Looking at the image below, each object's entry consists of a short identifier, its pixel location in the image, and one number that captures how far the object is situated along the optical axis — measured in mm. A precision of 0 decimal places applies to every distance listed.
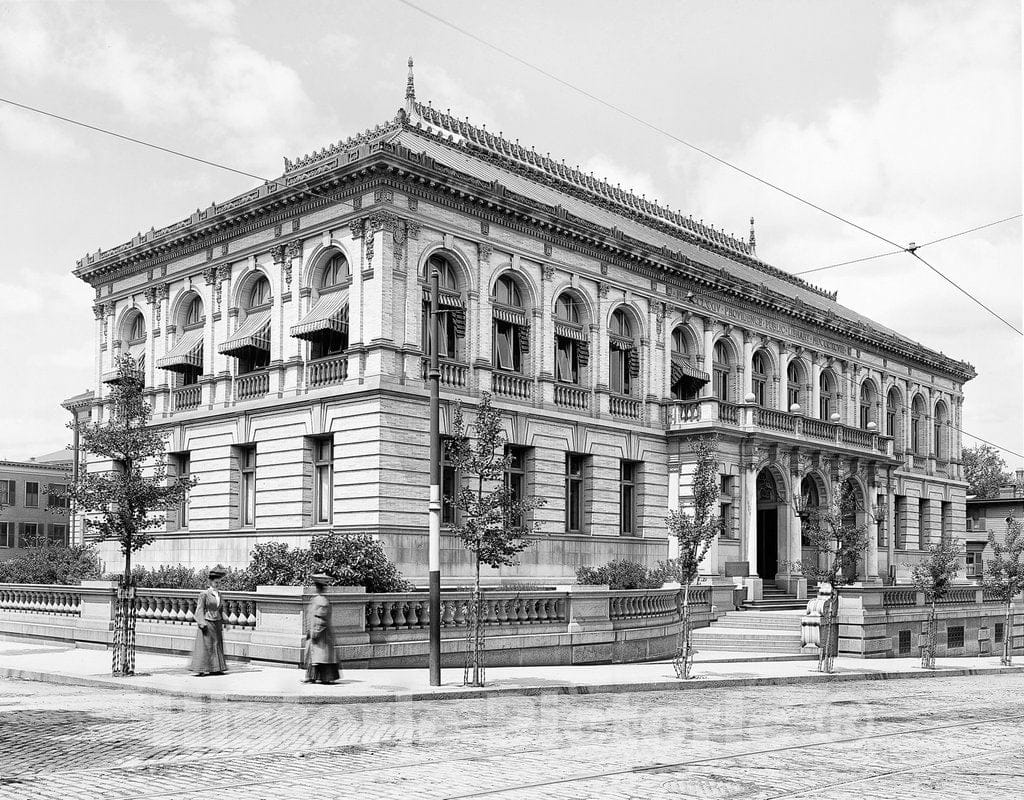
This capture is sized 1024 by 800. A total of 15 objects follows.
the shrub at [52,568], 36406
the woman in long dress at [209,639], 21500
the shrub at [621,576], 37406
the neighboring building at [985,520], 74438
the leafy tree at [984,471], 110250
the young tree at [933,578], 32281
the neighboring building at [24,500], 93812
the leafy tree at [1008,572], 41531
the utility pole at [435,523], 20812
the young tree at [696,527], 25609
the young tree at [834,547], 28781
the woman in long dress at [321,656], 20234
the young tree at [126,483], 23828
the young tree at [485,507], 22438
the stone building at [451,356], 34188
